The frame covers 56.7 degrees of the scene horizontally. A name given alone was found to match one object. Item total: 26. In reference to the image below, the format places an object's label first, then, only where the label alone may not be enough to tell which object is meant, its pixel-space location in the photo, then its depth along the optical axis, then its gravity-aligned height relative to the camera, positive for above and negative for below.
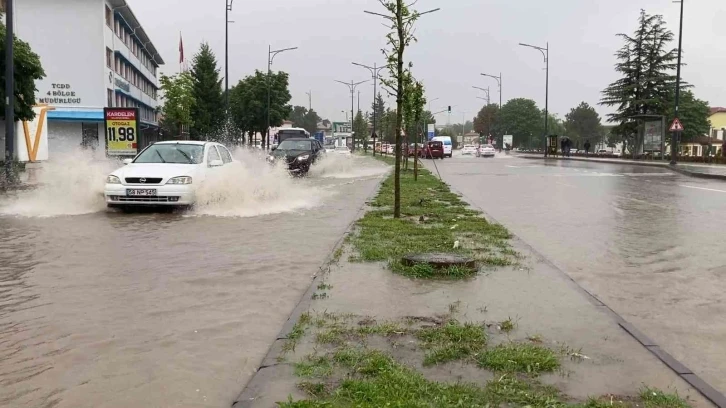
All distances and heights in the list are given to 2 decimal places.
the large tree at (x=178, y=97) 50.28 +3.44
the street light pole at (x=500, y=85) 82.56 +7.76
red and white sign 35.47 +1.22
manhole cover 7.15 -1.23
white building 45.06 +5.47
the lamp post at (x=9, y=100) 17.58 +1.10
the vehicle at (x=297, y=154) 25.91 -0.38
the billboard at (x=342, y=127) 99.09 +2.68
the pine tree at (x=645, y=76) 61.28 +6.70
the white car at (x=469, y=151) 81.44 -0.52
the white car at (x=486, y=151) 69.68 -0.43
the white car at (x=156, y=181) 12.52 -0.72
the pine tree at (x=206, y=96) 65.81 +4.75
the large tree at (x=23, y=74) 24.73 +2.50
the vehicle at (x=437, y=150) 60.22 -0.34
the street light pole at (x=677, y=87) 35.17 +3.36
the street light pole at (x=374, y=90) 63.08 +5.27
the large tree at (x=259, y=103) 63.19 +3.92
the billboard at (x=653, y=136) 44.00 +0.83
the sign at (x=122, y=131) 22.08 +0.37
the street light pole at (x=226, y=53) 35.38 +4.84
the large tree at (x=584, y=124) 127.75 +4.68
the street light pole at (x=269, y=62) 51.78 +6.33
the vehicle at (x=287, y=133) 46.88 +0.79
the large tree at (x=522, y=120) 132.75 +5.36
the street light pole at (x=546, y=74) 58.66 +6.52
